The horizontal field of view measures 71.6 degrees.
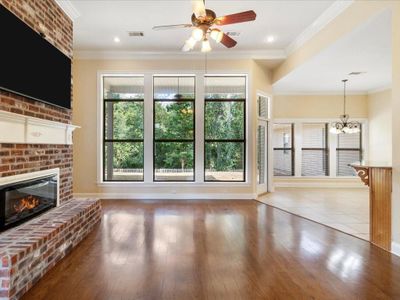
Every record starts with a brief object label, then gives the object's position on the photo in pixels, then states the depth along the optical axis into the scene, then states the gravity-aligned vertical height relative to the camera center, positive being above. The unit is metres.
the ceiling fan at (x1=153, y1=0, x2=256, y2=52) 3.21 +1.59
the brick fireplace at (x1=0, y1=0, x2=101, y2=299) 2.43 -0.43
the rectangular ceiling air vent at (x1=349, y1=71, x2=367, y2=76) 6.45 +1.86
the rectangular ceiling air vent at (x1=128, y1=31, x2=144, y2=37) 5.47 +2.35
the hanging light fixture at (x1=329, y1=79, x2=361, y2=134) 7.79 +0.80
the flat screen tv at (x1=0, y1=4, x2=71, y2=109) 2.79 +1.03
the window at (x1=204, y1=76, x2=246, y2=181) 6.75 +0.59
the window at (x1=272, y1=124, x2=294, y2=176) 8.81 +0.21
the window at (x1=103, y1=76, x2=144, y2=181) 6.69 +0.46
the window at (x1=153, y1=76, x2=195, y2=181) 6.70 +0.58
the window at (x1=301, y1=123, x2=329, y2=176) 8.79 +0.05
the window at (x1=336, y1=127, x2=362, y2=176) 8.76 +0.06
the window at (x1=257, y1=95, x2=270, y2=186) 7.16 +0.41
